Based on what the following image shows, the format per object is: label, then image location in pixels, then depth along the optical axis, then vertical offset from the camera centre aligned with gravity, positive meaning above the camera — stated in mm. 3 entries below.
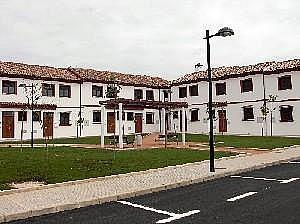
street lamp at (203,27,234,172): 10330 +460
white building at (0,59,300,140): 26299 +2509
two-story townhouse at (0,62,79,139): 25633 +2353
